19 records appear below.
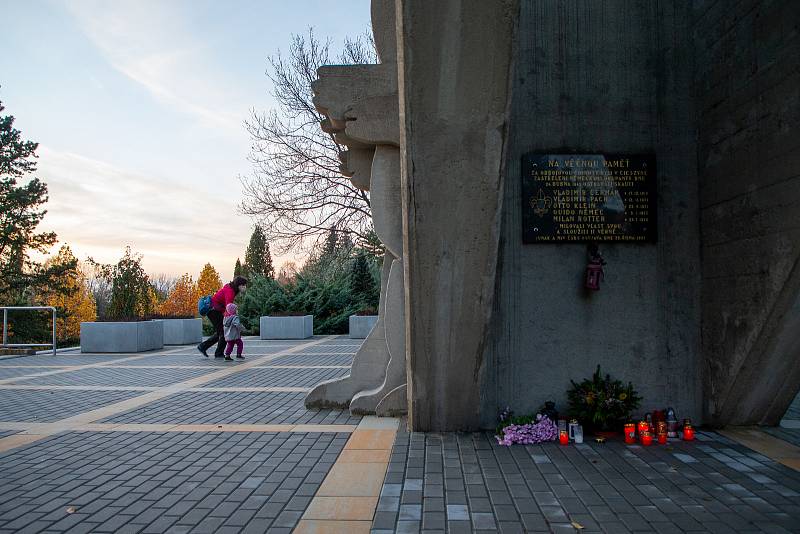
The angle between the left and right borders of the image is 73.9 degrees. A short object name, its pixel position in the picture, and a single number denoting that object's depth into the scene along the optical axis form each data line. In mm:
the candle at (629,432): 4852
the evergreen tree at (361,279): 23359
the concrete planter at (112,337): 14461
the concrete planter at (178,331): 17281
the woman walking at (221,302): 11977
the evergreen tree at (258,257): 45666
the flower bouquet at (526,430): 4844
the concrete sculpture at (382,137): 5844
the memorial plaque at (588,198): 5219
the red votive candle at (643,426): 4797
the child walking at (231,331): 11882
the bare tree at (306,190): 20234
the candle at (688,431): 4891
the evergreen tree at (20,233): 22078
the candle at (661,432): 4828
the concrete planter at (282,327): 18875
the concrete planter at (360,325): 18820
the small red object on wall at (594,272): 5043
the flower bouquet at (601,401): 4980
